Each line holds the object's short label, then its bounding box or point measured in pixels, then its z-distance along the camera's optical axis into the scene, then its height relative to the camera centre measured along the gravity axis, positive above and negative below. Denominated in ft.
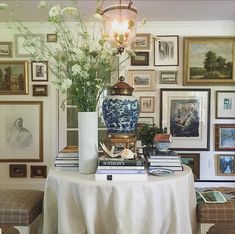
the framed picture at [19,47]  11.56 +2.27
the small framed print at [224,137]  11.48 -1.21
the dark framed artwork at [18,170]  11.77 -2.64
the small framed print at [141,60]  11.48 +1.80
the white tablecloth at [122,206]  4.77 -1.68
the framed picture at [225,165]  11.55 -2.33
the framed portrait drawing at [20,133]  11.69 -1.14
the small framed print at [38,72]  11.55 +1.31
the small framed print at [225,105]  11.45 +0.05
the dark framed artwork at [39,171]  11.76 -2.67
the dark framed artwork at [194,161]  11.55 -2.18
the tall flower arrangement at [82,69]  4.92 +0.64
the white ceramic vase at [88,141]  5.34 -0.67
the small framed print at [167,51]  11.41 +2.16
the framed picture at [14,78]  11.57 +1.07
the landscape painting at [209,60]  11.32 +1.79
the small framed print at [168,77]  11.46 +1.14
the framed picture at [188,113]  11.48 -0.28
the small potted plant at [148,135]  6.36 -0.65
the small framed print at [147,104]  11.52 +0.07
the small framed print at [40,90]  11.55 +0.59
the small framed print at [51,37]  11.46 +2.68
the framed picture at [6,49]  11.57 +2.22
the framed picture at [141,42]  11.48 +2.51
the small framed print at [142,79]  11.47 +1.05
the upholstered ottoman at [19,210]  5.76 -2.12
